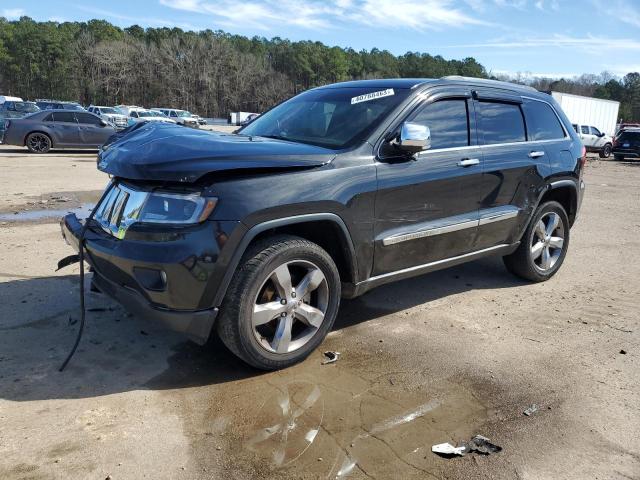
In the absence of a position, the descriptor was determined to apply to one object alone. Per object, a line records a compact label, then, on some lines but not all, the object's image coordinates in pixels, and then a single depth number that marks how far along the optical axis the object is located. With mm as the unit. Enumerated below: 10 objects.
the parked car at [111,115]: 32931
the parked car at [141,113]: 39150
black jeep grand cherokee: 2998
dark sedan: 17188
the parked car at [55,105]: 35344
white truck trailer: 37125
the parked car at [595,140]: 31494
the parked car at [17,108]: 23828
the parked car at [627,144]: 28375
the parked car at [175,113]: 46388
